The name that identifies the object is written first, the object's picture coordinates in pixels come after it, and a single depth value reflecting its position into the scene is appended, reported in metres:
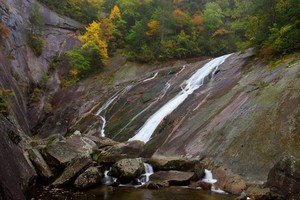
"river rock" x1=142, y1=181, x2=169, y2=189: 14.52
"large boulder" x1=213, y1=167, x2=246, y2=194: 13.32
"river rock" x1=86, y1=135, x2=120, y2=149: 20.89
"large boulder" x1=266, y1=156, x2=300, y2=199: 11.49
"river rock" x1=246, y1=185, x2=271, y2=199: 11.84
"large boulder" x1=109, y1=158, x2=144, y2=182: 15.78
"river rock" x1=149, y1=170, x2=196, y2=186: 14.77
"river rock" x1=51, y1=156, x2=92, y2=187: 15.15
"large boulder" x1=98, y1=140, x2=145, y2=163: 17.91
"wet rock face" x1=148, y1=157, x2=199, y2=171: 15.91
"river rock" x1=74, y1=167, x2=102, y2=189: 14.89
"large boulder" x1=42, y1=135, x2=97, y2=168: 16.61
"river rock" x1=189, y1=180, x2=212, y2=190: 14.12
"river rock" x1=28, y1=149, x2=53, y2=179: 15.85
